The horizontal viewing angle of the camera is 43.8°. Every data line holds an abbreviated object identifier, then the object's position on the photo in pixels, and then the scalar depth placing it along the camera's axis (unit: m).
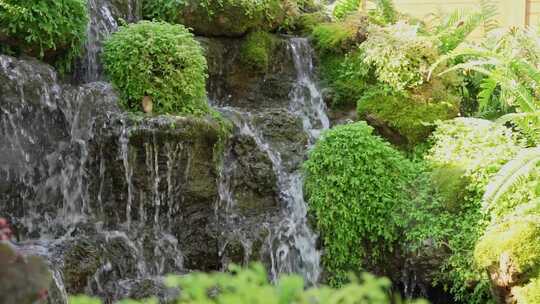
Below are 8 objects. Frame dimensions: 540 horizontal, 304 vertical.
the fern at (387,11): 10.99
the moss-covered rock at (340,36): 9.47
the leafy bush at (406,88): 8.14
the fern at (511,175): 6.14
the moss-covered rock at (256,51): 9.24
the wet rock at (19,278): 2.00
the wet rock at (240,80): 9.11
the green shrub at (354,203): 6.97
